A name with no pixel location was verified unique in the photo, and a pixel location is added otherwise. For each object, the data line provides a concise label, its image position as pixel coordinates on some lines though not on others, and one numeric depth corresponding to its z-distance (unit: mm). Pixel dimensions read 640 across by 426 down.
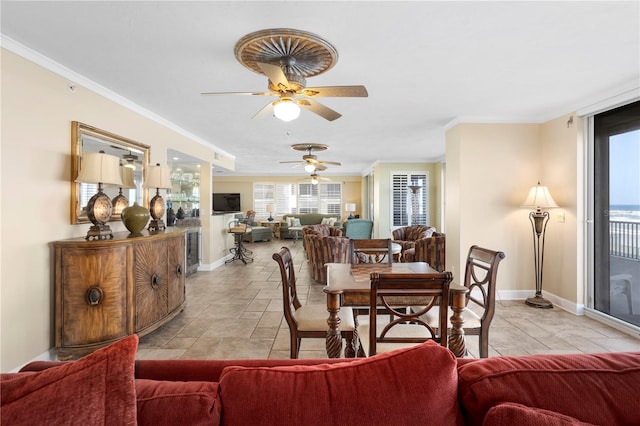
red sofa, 736
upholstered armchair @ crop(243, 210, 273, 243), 10703
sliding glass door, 3236
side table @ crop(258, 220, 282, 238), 12125
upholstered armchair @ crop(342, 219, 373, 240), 7990
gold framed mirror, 2875
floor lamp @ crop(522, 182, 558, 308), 4012
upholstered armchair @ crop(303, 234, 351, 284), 5047
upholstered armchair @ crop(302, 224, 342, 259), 7453
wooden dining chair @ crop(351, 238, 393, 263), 3123
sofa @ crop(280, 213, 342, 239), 12070
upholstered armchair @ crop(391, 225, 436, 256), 6521
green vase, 3103
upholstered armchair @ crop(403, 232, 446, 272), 5082
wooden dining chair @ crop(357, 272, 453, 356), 1622
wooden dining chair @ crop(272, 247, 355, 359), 2246
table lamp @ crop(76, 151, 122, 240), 2734
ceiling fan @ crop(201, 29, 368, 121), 2111
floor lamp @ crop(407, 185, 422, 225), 8617
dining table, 1827
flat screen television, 12188
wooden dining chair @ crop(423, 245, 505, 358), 2158
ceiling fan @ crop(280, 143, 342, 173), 6129
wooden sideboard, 2590
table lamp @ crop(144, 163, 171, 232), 3787
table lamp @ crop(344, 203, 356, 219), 11541
